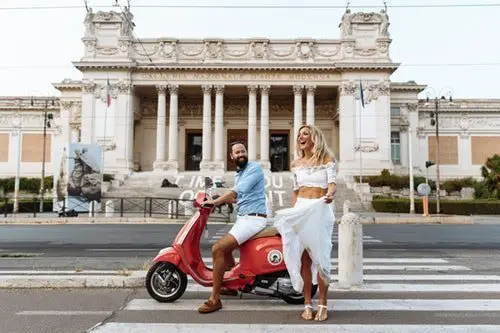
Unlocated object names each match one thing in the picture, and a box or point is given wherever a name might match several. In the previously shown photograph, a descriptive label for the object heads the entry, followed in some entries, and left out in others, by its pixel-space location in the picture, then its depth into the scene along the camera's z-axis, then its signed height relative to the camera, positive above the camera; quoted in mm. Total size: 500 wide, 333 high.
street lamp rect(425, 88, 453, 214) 48562 +10412
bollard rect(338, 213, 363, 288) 6375 -816
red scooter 5309 -906
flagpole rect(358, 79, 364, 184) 42781 +5877
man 5172 -231
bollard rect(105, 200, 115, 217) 26531 -1095
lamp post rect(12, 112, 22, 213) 53688 +7736
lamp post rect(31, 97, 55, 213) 49431 +7930
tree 39875 +1524
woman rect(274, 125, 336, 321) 4867 -321
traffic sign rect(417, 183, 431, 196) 26734 +186
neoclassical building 45062 +10566
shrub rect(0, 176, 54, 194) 47281 +455
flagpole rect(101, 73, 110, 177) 44406 +7372
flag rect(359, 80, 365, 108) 42400 +9035
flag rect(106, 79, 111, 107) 43350 +8779
